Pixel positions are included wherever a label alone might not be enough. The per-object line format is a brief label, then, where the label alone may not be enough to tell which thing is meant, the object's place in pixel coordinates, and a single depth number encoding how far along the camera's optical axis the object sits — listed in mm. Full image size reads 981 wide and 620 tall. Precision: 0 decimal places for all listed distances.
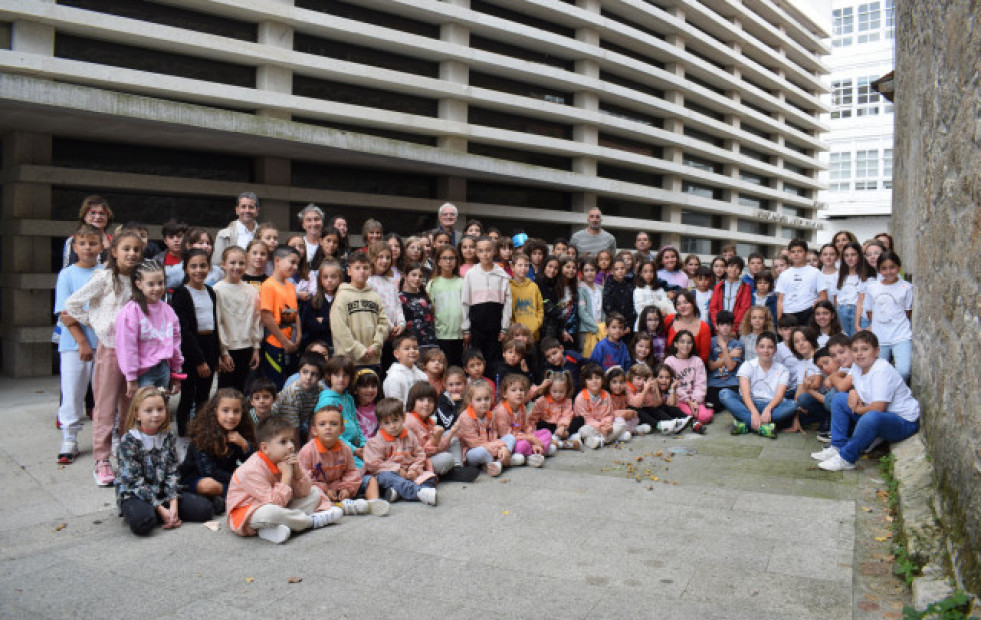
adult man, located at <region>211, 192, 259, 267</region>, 7867
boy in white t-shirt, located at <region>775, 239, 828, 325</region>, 9625
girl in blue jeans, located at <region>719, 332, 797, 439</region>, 7926
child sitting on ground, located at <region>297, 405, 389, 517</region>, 5289
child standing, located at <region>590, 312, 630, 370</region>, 8727
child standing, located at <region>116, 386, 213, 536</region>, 4895
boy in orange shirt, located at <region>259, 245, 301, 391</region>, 6879
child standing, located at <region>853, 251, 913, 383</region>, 7742
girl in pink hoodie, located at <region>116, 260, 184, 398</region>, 5699
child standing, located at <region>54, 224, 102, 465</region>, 6328
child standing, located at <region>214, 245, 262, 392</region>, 6715
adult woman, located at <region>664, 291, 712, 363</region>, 8859
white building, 39750
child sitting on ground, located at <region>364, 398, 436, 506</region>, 5652
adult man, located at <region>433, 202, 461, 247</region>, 9484
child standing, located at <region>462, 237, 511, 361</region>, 8109
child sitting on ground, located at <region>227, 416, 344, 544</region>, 4699
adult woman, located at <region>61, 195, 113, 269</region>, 6805
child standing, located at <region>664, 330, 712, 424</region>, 8547
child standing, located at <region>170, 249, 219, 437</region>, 6484
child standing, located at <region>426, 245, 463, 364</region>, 8086
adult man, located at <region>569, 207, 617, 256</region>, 11953
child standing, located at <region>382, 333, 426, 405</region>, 6727
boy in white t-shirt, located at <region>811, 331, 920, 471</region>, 6211
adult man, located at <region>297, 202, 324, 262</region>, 8234
